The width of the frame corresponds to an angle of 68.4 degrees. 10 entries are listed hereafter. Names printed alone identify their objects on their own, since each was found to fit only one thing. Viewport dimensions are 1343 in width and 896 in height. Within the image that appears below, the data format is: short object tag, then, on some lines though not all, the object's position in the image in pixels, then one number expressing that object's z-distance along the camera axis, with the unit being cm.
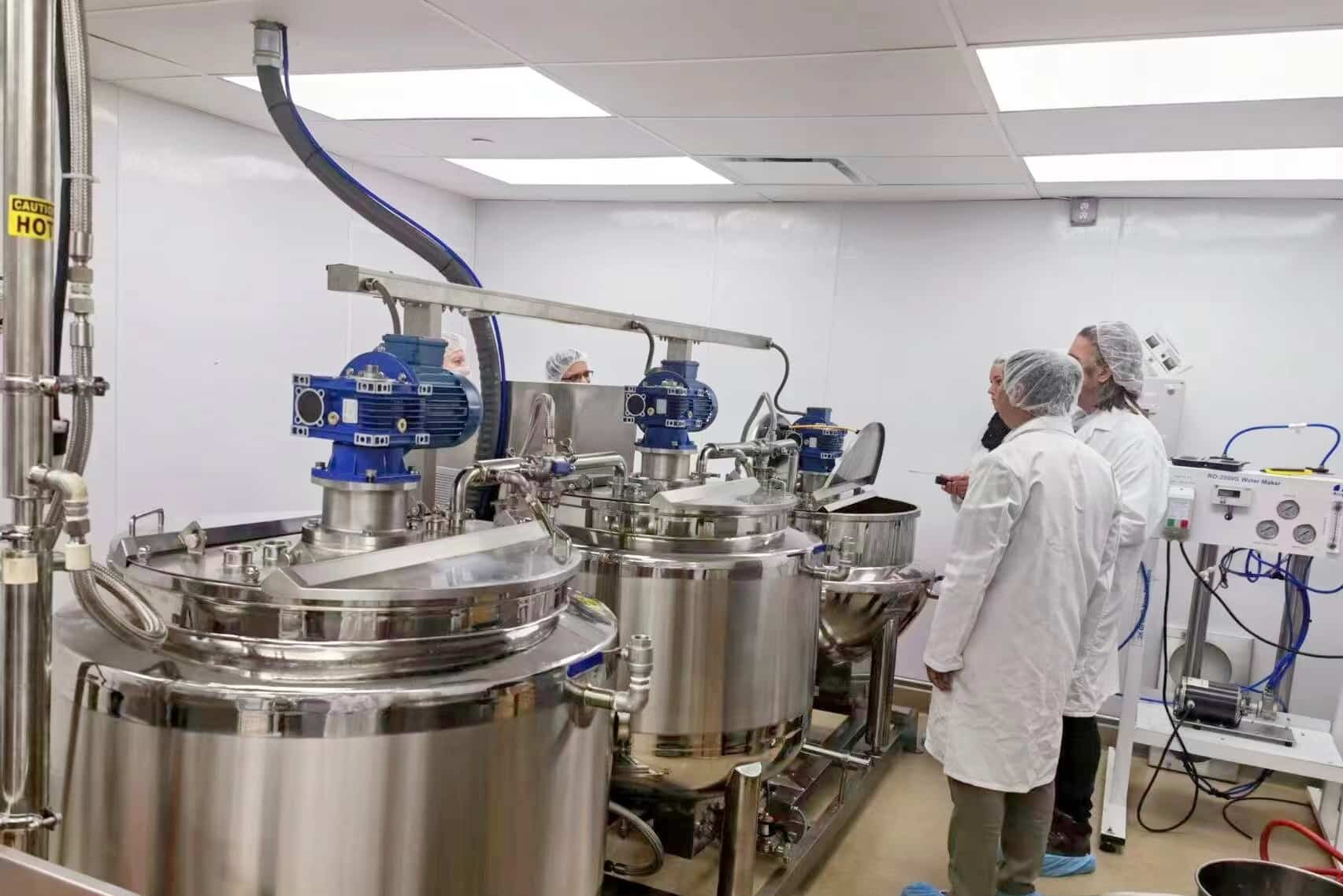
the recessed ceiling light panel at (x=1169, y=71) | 207
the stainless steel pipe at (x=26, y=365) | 100
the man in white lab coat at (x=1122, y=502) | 284
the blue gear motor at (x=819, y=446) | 324
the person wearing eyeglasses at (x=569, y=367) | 401
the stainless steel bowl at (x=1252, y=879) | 187
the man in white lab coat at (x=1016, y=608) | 228
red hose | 219
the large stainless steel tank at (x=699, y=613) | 211
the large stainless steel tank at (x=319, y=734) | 113
